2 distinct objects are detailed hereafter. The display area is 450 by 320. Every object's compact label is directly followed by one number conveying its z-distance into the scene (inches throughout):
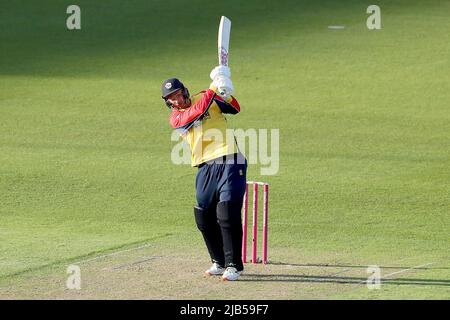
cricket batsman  450.6
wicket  477.7
